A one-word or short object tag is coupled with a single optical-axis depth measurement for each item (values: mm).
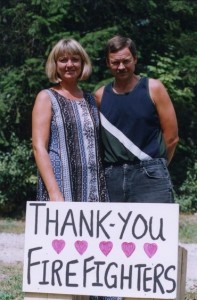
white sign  5659
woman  5962
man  6186
